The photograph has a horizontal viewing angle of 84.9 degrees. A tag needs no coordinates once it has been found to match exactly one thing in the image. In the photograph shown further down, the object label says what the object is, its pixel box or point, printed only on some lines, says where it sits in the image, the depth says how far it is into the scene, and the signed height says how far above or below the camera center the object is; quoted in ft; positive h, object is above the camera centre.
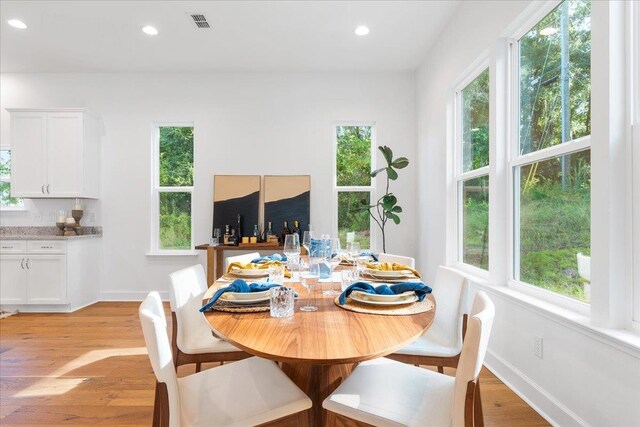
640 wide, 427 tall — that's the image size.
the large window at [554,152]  6.34 +1.32
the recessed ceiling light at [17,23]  11.86 +6.57
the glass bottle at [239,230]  14.96 -0.61
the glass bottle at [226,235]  14.65 -0.81
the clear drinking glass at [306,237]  8.02 -0.50
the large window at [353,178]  16.08 +1.77
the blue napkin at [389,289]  4.81 -1.02
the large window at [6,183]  15.81 +1.45
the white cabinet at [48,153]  14.65 +2.62
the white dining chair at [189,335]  6.08 -2.21
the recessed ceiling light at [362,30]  12.10 +6.54
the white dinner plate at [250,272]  6.15 -1.00
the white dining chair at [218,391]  3.66 -2.13
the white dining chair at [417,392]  3.57 -2.15
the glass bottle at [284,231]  15.16 -0.64
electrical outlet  6.93 -2.59
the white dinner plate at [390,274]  6.02 -1.00
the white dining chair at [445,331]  5.77 -2.03
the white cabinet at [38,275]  13.98 -2.41
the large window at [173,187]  16.15 +1.33
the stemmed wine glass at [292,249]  6.38 -0.61
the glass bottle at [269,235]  14.71 -0.81
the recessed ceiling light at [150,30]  12.19 +6.56
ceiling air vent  11.43 +6.56
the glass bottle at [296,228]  15.21 -0.51
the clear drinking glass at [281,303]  4.32 -1.08
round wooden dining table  3.20 -1.24
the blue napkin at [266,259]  7.61 -0.96
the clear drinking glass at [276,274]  5.68 -0.95
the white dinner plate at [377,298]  4.70 -1.13
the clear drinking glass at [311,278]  4.99 -1.12
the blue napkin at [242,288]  4.65 -1.01
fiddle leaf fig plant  13.79 +0.67
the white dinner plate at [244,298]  4.60 -1.09
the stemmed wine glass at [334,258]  5.52 -1.01
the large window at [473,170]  10.11 +1.49
